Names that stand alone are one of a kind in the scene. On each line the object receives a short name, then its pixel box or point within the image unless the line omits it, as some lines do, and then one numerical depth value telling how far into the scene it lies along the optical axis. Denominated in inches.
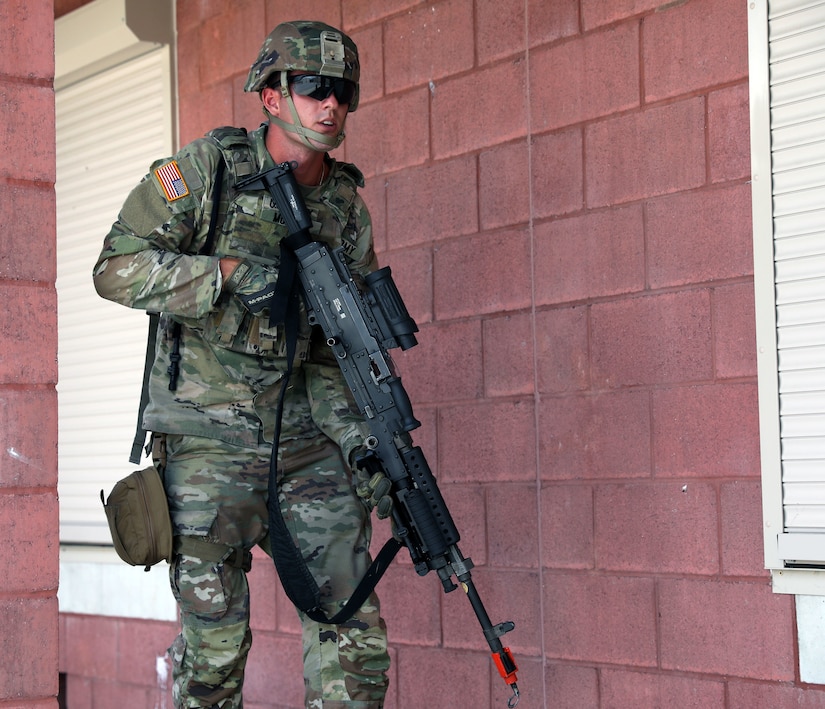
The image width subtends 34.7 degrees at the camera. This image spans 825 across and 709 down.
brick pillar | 114.3
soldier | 128.9
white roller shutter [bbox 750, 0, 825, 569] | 128.4
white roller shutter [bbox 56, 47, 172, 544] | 225.8
